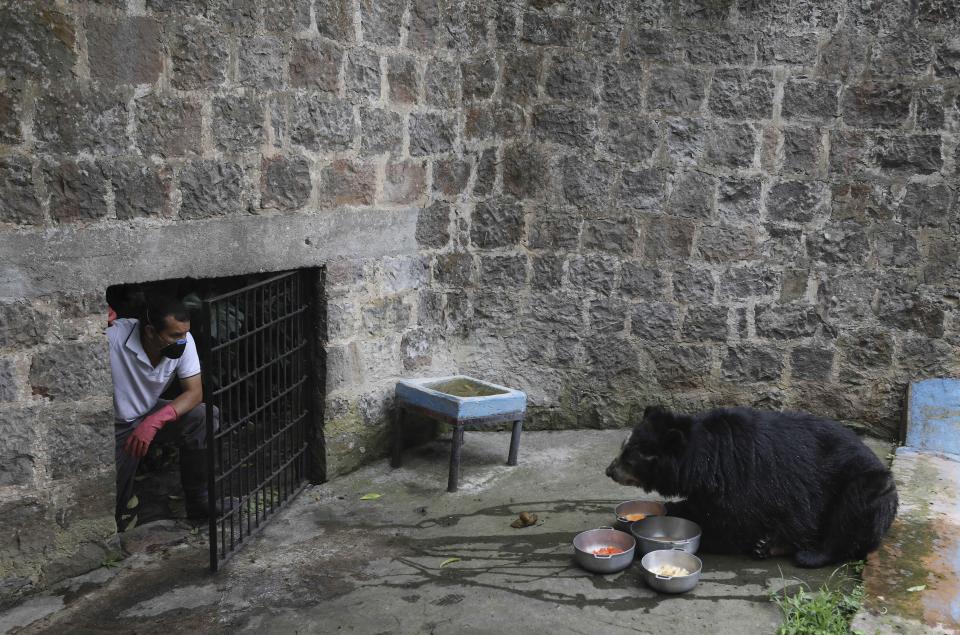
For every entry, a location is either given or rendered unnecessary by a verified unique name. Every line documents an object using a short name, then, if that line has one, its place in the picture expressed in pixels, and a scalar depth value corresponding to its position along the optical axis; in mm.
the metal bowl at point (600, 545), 4441
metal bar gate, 4672
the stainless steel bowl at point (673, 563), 4215
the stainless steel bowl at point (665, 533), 4555
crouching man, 5086
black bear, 4426
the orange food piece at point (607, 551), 4609
